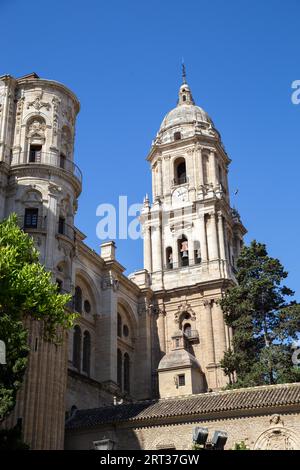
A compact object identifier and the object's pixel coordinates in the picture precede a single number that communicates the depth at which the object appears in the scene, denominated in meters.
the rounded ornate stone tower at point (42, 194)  31.85
